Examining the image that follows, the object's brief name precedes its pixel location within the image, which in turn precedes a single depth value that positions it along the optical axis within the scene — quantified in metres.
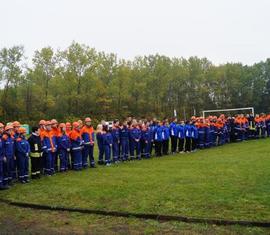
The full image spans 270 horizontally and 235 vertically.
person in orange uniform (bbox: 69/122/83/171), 11.72
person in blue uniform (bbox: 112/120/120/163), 13.14
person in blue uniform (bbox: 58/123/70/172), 11.42
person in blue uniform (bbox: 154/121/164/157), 14.85
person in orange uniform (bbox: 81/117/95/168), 12.07
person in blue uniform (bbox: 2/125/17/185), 9.63
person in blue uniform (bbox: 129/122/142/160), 13.94
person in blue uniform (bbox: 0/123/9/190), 9.25
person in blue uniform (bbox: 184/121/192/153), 15.96
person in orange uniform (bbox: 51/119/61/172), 11.32
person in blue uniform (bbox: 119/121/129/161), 13.62
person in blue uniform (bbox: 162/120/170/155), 15.02
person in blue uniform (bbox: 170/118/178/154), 15.72
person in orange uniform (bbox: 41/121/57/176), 10.83
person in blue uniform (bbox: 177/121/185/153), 15.82
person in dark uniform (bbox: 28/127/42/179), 10.46
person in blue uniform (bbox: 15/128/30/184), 9.89
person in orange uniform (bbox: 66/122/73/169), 11.81
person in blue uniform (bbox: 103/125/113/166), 12.57
